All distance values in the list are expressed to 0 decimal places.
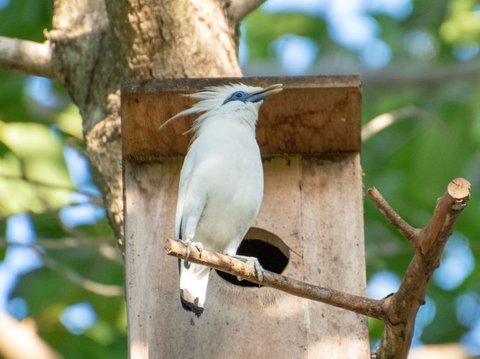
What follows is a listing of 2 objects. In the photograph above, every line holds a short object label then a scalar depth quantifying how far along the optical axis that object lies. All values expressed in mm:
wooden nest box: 11375
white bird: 11156
